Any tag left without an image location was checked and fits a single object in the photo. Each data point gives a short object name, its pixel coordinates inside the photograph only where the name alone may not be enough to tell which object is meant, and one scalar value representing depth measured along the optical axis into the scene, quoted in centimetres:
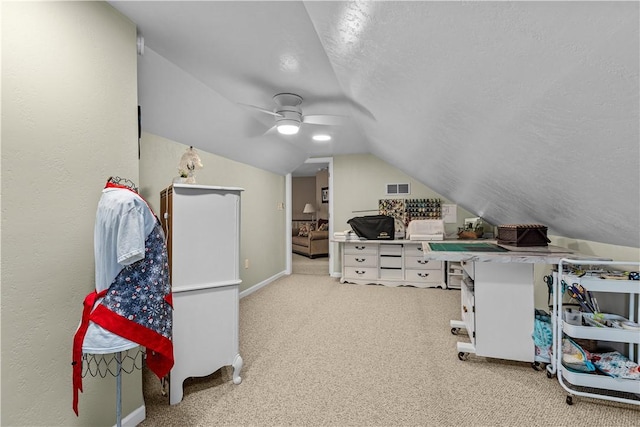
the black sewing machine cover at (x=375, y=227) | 459
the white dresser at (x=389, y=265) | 447
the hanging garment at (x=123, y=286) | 120
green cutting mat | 232
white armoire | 177
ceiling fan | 264
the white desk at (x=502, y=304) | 213
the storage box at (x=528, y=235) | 239
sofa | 720
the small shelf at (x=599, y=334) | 169
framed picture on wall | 846
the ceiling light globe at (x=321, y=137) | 393
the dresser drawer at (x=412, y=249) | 451
